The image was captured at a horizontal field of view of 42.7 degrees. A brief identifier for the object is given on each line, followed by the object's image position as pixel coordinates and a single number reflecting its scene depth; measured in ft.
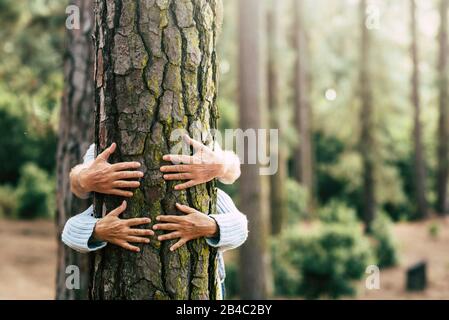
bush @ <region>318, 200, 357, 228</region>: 50.56
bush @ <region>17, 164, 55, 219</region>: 65.98
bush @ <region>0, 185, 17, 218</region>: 67.22
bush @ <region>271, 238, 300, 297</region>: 39.75
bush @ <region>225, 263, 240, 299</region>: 38.89
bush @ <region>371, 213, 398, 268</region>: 52.95
